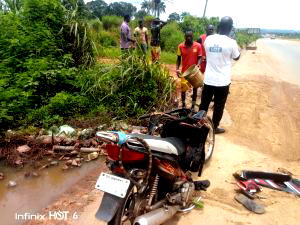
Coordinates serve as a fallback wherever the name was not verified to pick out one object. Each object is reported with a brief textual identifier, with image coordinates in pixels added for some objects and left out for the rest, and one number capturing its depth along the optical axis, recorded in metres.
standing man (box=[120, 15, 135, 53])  10.00
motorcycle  2.68
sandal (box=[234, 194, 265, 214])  3.77
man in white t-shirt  5.30
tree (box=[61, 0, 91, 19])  8.16
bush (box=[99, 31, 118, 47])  14.90
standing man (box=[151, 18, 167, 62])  11.14
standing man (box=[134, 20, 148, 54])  10.65
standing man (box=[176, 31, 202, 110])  7.31
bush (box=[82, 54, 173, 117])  6.52
